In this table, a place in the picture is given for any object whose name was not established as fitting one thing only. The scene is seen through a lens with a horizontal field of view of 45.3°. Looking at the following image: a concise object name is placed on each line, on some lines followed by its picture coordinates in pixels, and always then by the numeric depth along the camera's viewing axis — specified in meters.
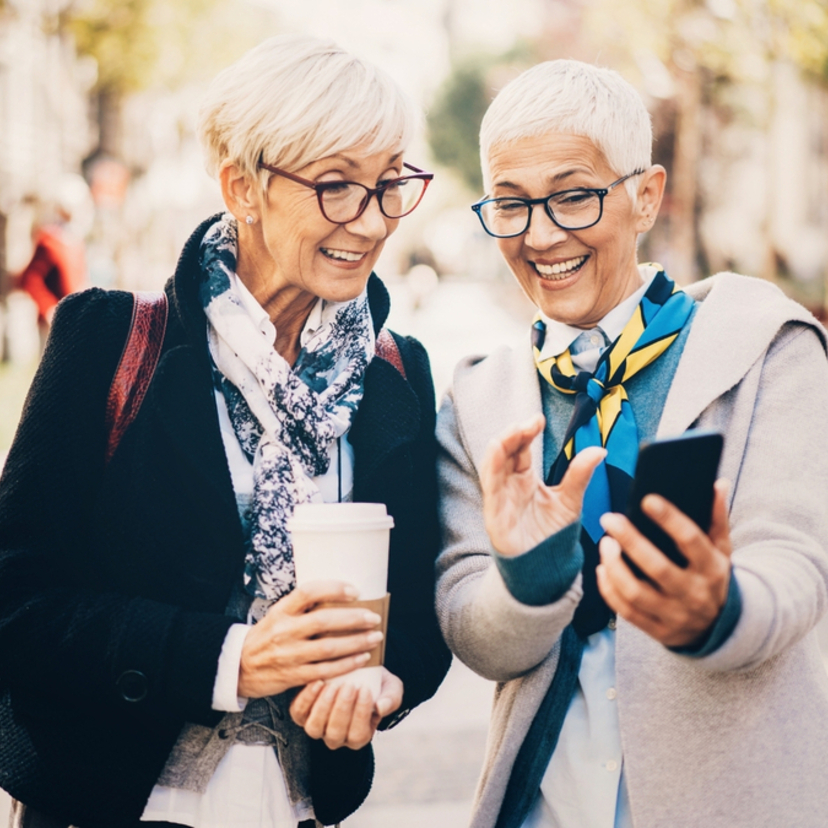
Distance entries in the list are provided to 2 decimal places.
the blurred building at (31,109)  17.95
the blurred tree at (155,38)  19.83
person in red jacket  10.47
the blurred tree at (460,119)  41.38
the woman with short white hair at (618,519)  1.69
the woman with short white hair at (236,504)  1.83
